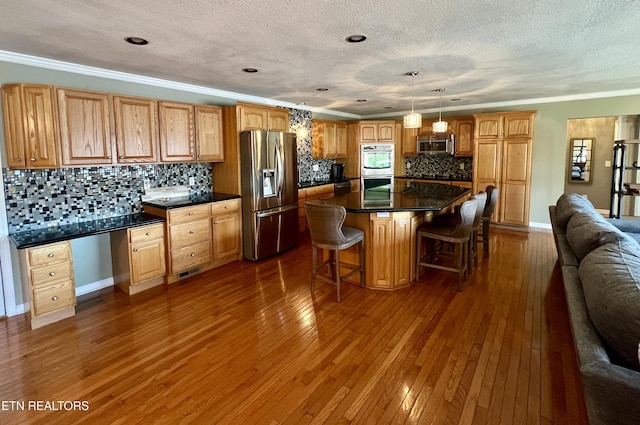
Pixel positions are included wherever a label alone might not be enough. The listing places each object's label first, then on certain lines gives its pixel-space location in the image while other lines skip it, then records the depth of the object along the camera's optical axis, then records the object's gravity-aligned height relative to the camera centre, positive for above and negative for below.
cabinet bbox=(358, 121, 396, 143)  7.48 +0.88
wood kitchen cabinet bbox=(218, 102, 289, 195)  4.62 +0.61
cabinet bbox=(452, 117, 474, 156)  6.84 +0.71
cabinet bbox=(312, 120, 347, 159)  7.04 +0.70
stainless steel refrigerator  4.61 -0.23
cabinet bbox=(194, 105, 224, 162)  4.43 +0.54
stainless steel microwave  7.05 +0.57
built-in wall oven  7.55 +0.18
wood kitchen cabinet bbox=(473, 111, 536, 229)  6.11 +0.19
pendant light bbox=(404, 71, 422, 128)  4.13 +0.62
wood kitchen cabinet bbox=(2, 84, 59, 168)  3.00 +0.46
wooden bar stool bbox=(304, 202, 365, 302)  3.28 -0.61
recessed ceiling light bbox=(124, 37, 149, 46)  2.75 +1.08
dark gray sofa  1.28 -0.71
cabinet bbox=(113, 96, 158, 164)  3.63 +0.50
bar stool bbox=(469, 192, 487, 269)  3.94 -0.63
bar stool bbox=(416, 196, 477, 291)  3.57 -0.67
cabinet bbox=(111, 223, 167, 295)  3.62 -0.89
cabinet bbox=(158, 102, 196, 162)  4.05 +0.52
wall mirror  8.13 +0.25
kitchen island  3.64 -0.67
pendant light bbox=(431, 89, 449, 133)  4.65 +0.59
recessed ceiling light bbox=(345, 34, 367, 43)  2.80 +1.10
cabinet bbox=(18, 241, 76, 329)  2.95 -0.92
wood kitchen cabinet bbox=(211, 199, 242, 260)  4.48 -0.75
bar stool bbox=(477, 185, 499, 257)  4.62 -0.55
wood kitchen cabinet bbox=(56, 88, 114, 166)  3.23 +0.47
